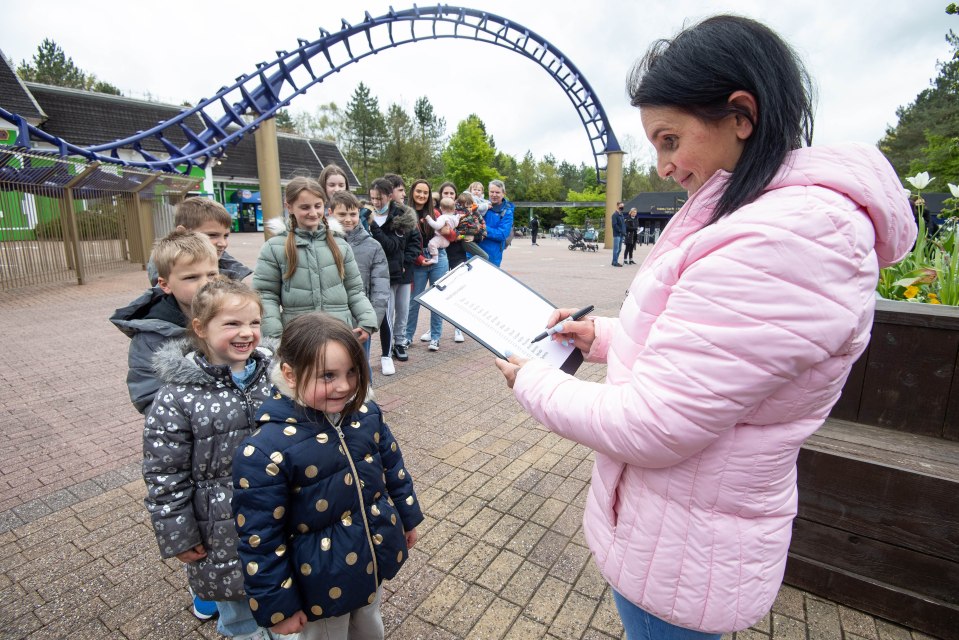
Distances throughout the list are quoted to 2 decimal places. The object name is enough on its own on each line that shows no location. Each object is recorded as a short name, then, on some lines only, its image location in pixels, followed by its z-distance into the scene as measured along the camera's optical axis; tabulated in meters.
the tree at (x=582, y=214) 52.59
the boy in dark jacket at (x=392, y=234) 5.66
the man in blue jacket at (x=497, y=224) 7.45
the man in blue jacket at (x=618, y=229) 17.05
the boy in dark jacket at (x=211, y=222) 3.02
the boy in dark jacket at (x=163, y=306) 2.19
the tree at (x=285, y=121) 61.34
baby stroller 25.78
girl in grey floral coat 1.86
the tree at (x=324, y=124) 58.30
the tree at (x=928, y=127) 25.81
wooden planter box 2.15
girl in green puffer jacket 3.71
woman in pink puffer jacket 0.91
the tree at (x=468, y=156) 45.97
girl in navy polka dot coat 1.53
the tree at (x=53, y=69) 50.94
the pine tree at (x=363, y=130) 55.78
